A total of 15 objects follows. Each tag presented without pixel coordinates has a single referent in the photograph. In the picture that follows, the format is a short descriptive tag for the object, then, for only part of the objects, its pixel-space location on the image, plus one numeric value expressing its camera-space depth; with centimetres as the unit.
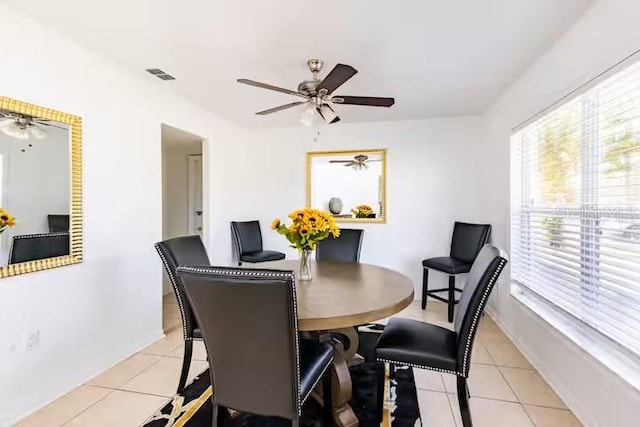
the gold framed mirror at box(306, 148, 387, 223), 444
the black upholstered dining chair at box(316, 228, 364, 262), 328
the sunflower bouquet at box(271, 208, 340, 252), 203
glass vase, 219
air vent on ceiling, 271
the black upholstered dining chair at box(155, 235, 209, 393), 210
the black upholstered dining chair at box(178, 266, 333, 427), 125
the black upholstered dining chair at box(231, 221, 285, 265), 423
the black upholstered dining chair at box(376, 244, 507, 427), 166
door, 502
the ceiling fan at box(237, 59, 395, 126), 231
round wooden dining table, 151
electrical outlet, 202
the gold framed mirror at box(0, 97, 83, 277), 192
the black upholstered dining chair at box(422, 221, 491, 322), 354
